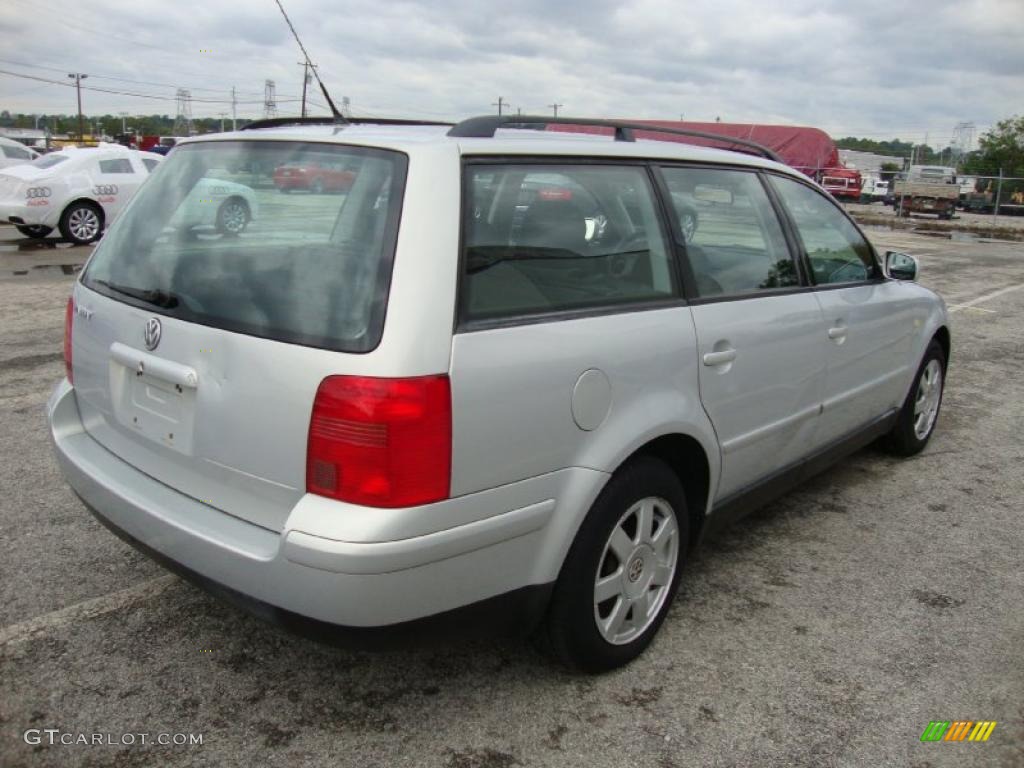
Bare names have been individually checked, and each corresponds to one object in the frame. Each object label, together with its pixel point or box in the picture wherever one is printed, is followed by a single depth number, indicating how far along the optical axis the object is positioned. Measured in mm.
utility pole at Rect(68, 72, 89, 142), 77688
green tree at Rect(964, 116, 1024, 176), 46750
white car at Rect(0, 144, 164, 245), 13344
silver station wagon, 2039
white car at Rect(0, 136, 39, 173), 20250
